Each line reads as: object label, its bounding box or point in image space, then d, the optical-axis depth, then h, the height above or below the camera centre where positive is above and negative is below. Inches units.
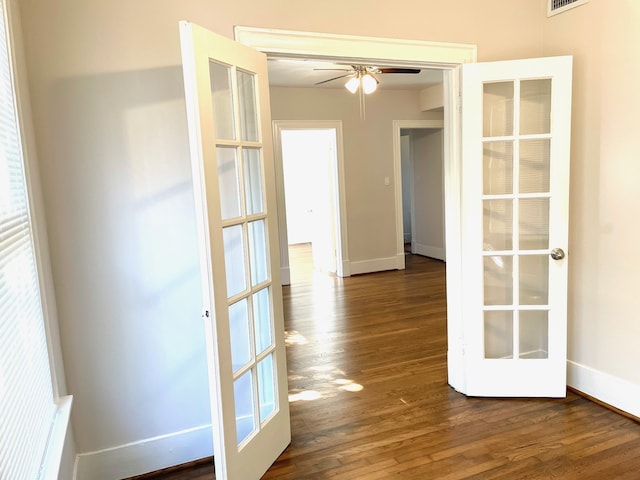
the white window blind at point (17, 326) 51.5 -16.6
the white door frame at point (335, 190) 240.7 -6.9
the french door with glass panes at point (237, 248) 73.9 -11.5
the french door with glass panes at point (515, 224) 109.1 -13.4
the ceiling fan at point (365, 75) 177.3 +39.4
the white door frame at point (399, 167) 266.1 +4.9
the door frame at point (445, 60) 95.0 +25.8
